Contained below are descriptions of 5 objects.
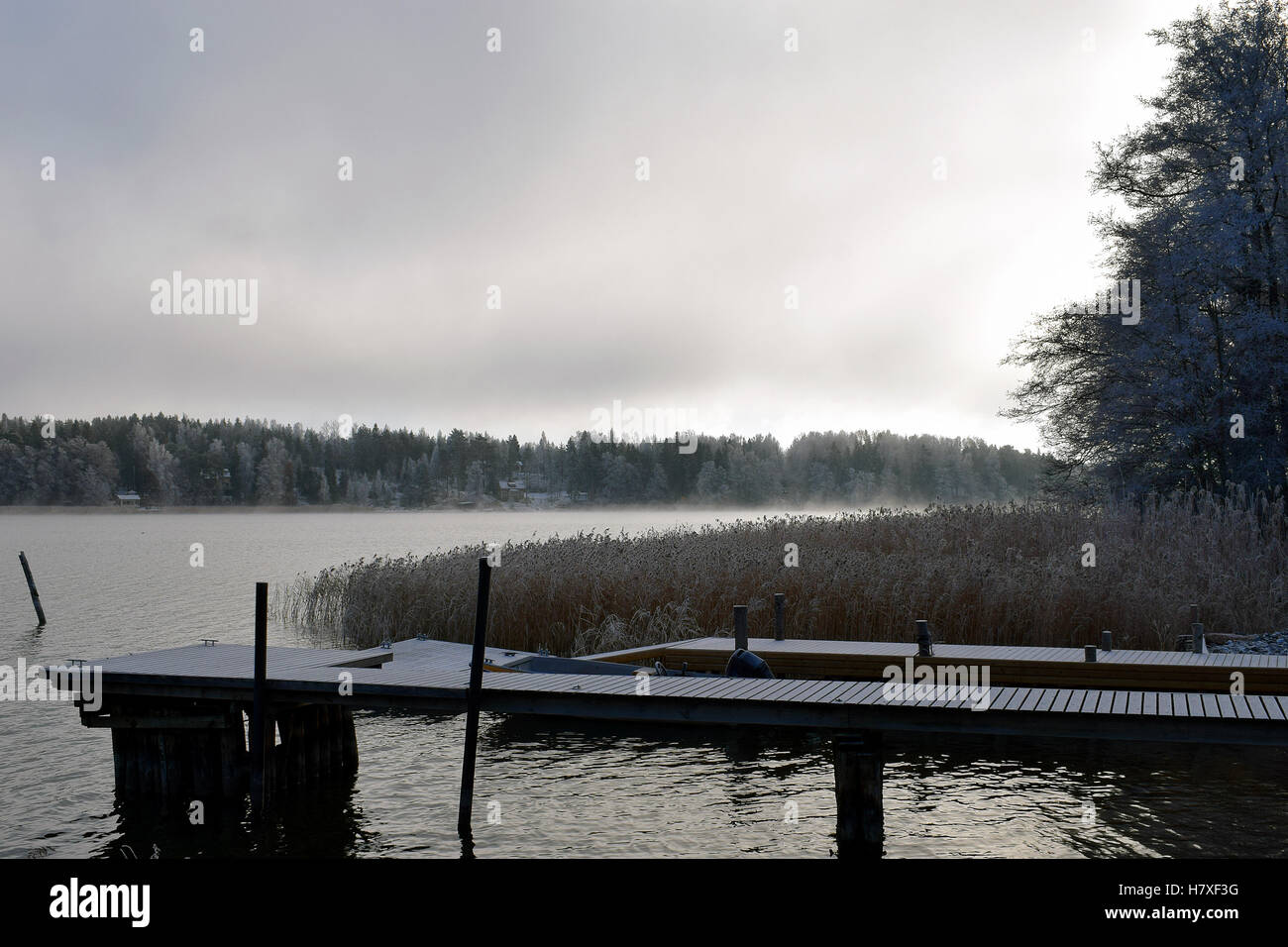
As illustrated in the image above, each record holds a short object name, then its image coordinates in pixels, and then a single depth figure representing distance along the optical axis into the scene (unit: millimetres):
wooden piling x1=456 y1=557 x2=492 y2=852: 8789
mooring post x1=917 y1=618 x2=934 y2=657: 11547
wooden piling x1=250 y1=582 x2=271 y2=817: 9289
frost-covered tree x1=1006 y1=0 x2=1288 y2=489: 20516
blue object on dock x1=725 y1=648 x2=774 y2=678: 10625
